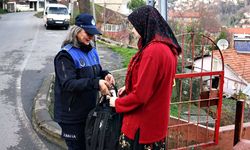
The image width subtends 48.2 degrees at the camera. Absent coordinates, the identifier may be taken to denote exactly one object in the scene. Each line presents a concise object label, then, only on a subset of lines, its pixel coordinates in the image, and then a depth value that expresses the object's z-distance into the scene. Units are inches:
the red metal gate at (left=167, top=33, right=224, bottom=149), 131.0
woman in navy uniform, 90.6
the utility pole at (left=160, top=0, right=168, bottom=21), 122.1
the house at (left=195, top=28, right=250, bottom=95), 402.0
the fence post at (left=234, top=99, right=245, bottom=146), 107.2
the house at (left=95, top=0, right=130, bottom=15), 1470.3
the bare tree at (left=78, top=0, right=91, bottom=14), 249.7
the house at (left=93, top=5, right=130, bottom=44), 689.6
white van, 711.8
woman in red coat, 73.9
